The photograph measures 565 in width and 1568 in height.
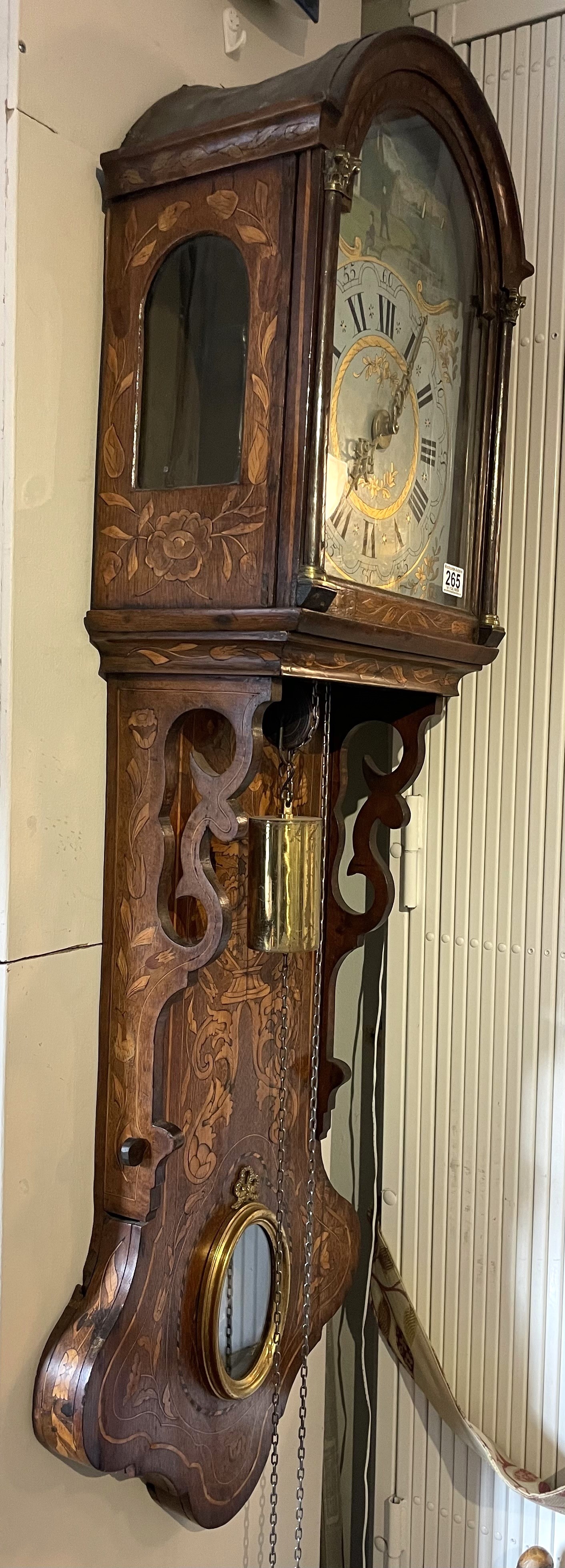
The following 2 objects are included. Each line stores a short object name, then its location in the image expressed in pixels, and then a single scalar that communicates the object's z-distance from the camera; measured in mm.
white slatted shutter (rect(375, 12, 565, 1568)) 1323
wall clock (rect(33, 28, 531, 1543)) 864
